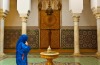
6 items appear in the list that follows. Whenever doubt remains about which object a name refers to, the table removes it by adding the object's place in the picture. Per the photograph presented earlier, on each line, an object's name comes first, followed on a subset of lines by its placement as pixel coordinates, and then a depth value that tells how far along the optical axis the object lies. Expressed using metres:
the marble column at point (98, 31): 9.66
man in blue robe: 4.80
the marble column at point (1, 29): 9.70
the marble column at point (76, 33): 9.84
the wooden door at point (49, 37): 12.28
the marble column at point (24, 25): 10.02
